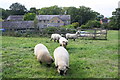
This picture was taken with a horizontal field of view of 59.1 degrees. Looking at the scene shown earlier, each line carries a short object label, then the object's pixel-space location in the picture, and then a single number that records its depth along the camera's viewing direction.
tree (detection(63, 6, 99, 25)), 44.61
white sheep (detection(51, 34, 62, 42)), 9.98
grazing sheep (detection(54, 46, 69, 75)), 3.75
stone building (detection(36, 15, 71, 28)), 39.36
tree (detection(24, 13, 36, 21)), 38.87
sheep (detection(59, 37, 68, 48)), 6.80
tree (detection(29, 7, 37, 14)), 55.92
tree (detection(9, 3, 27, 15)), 53.80
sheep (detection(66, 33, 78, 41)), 12.39
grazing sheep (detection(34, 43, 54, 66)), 4.40
